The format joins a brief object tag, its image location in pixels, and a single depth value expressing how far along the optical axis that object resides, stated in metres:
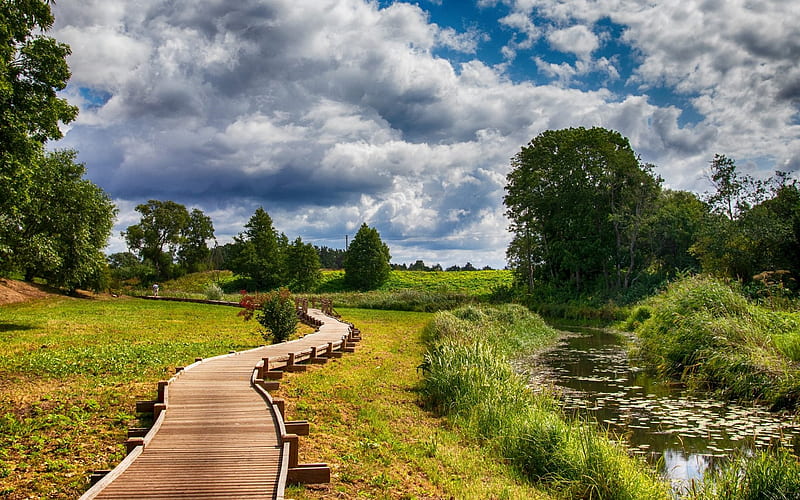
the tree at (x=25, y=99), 15.61
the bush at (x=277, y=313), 18.41
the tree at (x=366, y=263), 72.25
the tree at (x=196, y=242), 83.88
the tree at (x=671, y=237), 42.75
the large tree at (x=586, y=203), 44.09
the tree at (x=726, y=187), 35.12
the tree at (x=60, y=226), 20.38
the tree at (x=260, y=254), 71.25
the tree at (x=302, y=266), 72.25
